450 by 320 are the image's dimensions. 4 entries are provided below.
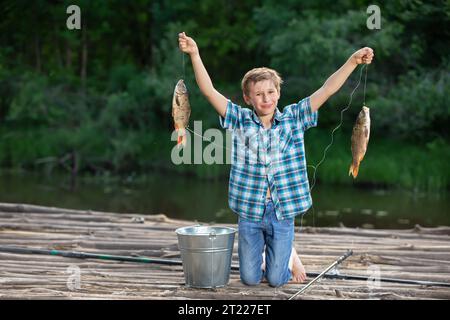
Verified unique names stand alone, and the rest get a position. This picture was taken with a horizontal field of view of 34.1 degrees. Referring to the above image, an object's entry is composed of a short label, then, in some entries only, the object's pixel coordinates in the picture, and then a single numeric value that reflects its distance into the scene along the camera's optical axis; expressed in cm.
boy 442
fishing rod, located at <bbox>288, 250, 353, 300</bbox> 418
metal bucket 434
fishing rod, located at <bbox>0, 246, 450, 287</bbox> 462
